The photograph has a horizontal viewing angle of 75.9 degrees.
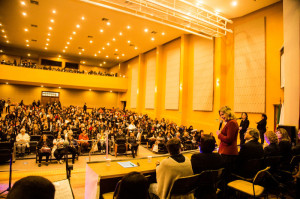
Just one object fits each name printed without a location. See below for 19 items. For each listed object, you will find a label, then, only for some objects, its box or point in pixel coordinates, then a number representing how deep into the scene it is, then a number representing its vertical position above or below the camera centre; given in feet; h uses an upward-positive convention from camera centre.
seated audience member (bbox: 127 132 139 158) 25.55 -4.86
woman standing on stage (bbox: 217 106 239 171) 9.36 -1.58
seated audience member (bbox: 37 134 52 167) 20.54 -4.55
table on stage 7.73 -2.77
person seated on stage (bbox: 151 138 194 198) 6.58 -2.09
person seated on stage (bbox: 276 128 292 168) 10.62 -2.12
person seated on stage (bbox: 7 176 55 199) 2.96 -1.31
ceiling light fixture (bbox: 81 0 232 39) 23.53 +13.36
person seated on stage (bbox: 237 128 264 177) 9.24 -1.85
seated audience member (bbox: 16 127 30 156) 23.15 -4.29
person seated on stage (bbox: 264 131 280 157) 10.32 -1.84
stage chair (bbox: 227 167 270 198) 8.14 -3.40
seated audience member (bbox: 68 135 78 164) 20.95 -4.50
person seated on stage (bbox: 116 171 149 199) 4.01 -1.67
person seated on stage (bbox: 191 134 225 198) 7.39 -1.99
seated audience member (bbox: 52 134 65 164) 21.17 -4.98
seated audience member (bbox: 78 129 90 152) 25.70 -4.85
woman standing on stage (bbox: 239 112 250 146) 20.83 -1.49
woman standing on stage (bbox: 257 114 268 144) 21.94 -1.53
